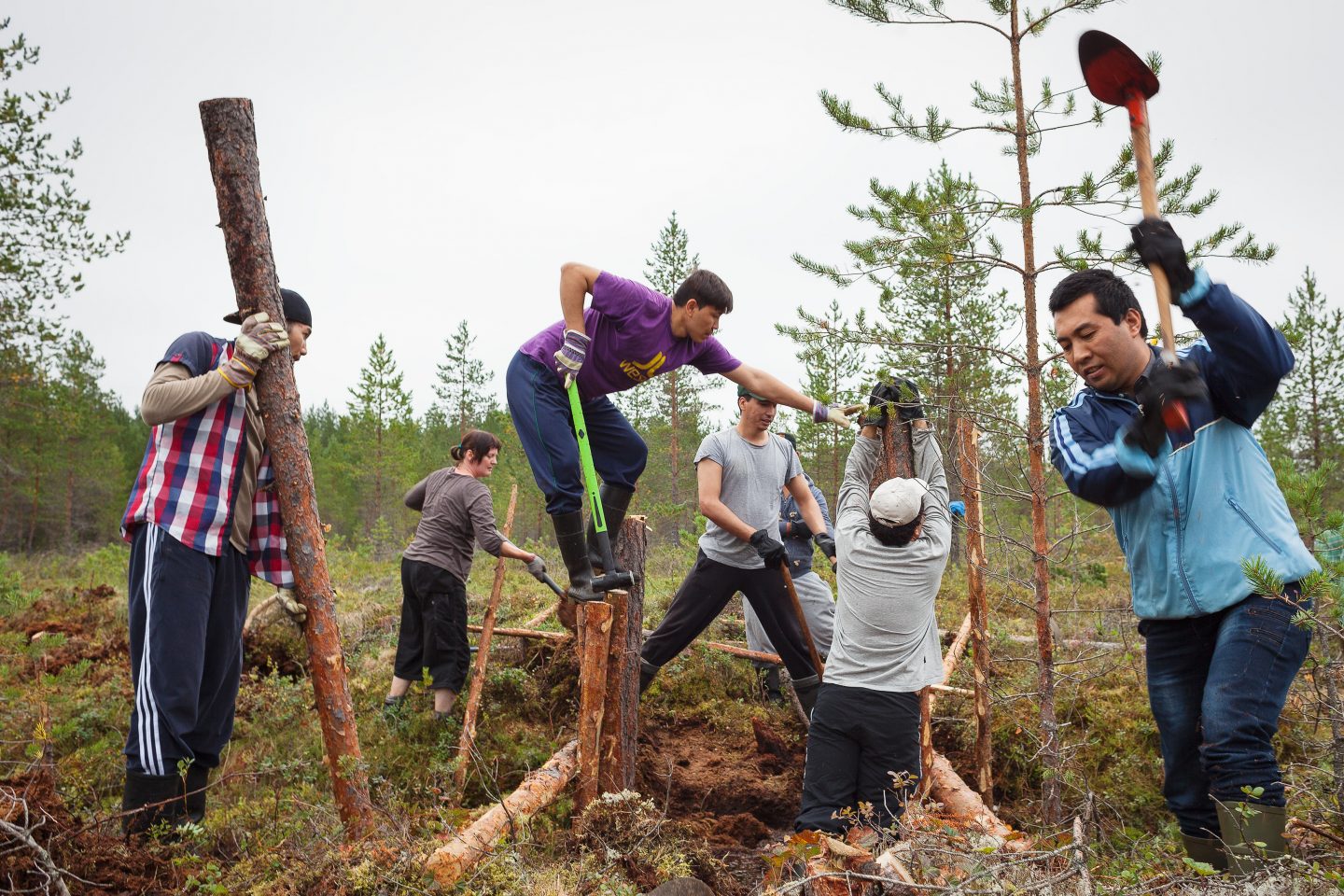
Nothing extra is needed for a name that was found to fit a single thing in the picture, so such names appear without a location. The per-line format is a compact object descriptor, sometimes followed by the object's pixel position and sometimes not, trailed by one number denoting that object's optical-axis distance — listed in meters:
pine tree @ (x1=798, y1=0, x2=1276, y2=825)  4.61
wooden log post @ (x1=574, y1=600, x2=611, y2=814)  4.18
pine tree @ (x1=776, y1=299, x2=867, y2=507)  16.75
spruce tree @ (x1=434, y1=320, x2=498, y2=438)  26.62
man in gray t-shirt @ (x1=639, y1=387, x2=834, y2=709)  5.35
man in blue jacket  2.36
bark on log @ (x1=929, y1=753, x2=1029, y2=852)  4.16
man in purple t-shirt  4.25
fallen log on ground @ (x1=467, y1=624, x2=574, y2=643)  6.71
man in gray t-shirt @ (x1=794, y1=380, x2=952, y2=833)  3.85
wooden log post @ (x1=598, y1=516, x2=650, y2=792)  4.50
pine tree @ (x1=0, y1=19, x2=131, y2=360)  11.28
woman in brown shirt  6.00
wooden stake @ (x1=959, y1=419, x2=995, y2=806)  5.01
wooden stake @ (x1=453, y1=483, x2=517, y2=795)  5.15
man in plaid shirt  3.18
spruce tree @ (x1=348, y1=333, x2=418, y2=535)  22.45
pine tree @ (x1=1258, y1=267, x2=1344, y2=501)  18.41
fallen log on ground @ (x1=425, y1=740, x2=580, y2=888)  3.22
